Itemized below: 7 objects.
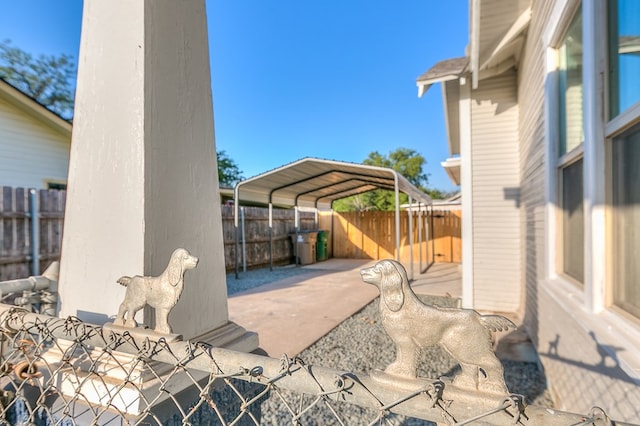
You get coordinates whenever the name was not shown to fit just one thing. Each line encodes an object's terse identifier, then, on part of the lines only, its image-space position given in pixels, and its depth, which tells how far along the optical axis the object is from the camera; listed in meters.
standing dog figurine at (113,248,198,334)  0.89
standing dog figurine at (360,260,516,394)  0.62
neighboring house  7.05
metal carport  8.34
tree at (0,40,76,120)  12.28
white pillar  1.15
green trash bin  12.65
